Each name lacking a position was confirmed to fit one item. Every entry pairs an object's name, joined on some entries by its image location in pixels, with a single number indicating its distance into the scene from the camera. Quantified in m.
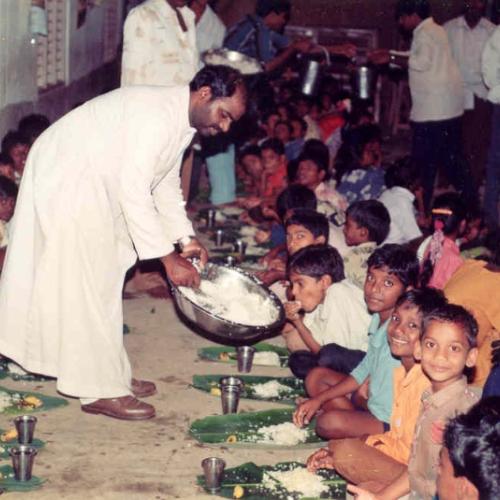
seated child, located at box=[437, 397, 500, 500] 3.26
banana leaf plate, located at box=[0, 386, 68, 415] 5.49
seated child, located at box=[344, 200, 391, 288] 6.88
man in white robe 5.04
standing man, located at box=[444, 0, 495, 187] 10.77
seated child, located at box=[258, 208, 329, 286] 6.66
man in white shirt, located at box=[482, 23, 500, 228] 9.10
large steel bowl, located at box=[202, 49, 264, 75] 9.96
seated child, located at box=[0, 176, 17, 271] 6.93
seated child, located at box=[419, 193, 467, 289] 6.26
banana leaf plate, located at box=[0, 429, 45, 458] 4.98
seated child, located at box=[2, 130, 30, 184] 7.66
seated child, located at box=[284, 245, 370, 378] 5.82
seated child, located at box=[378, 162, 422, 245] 8.05
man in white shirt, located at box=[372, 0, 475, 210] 9.77
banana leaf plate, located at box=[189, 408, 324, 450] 5.21
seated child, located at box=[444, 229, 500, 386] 5.16
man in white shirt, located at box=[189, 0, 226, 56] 10.42
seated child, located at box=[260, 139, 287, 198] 10.27
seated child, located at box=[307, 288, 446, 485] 4.58
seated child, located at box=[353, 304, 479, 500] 4.16
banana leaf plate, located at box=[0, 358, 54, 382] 5.96
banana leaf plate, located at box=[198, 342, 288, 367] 6.41
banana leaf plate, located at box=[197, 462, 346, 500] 4.68
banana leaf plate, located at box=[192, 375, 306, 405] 5.83
